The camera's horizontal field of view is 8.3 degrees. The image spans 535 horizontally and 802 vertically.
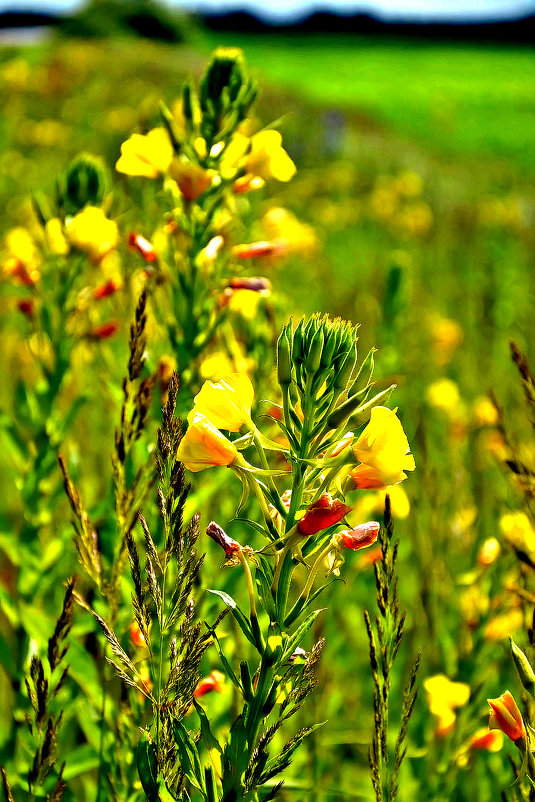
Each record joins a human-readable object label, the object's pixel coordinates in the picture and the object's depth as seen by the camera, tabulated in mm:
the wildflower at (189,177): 2045
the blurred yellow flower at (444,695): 2052
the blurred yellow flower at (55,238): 2242
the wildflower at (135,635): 1918
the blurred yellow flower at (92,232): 2189
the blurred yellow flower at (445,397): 4162
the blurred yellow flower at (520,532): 2111
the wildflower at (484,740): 2013
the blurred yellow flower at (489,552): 2124
